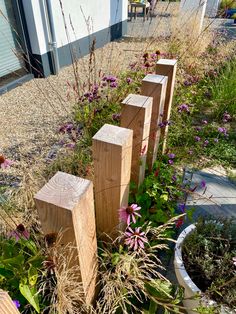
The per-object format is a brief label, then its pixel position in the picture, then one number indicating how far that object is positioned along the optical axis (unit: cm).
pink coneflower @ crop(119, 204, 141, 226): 121
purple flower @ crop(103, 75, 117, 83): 242
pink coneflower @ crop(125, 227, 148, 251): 120
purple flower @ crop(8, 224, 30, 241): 115
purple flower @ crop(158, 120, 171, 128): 188
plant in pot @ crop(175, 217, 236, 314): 117
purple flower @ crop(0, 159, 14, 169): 147
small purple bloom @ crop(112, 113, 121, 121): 206
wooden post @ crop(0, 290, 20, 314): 67
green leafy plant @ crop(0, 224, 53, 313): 108
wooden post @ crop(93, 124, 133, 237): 111
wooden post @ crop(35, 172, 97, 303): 88
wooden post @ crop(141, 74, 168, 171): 161
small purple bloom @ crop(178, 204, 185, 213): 174
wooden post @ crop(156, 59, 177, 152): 191
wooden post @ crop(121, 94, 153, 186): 140
